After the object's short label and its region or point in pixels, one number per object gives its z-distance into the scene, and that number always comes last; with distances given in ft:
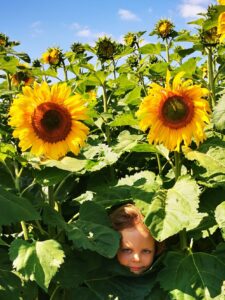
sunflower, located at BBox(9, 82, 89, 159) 6.03
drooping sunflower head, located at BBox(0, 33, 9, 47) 10.68
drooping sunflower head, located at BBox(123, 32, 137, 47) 11.90
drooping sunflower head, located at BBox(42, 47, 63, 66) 11.48
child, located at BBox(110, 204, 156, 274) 6.02
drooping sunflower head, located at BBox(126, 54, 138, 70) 12.14
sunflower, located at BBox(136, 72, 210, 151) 5.93
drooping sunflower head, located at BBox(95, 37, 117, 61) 8.51
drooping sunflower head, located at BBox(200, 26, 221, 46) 7.23
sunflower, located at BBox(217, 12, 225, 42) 5.06
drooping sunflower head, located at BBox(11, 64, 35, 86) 10.99
